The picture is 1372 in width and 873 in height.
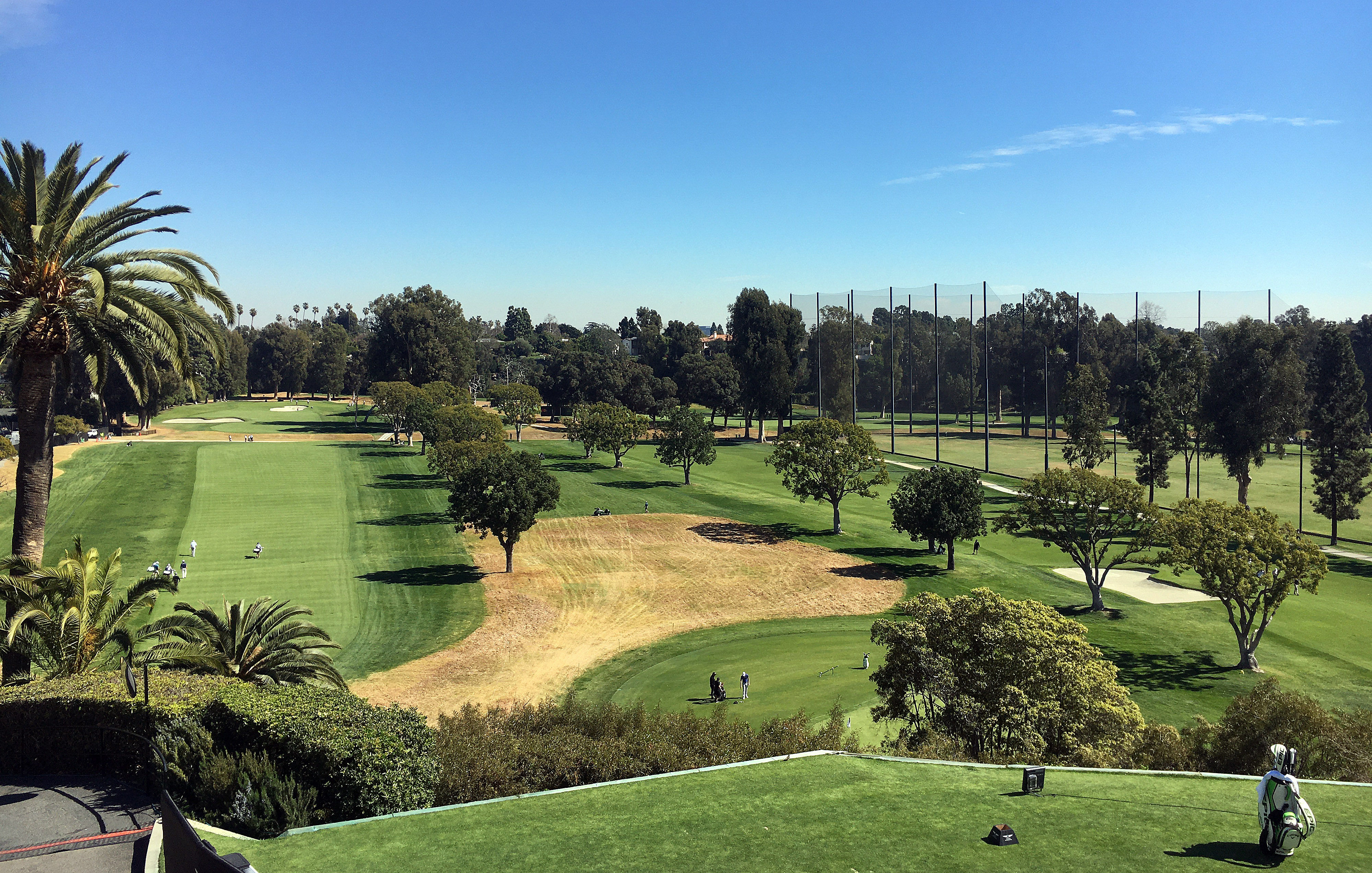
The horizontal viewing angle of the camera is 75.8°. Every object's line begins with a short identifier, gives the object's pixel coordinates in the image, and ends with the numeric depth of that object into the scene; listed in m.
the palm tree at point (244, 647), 21.06
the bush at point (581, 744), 16.33
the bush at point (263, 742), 14.32
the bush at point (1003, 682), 23.31
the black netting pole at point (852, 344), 123.06
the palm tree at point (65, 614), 18.78
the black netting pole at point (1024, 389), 142.38
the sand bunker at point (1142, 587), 48.59
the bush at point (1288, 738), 19.64
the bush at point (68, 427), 93.25
